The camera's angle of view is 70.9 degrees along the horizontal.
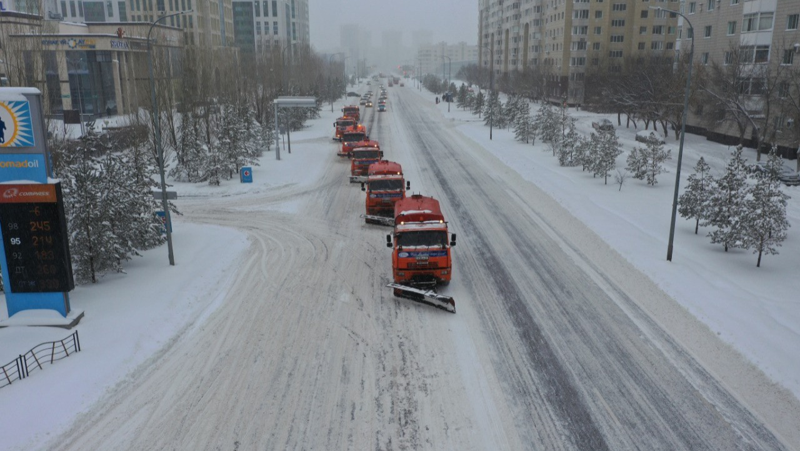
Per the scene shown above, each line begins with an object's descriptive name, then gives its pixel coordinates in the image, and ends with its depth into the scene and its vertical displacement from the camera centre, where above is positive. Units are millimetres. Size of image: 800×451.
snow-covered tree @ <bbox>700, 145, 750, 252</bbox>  19703 -3580
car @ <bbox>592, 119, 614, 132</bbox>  55869 -2701
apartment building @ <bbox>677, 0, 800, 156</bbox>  40188 +4416
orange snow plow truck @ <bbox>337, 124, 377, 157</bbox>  42312 -3070
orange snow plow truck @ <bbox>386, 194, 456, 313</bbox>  16312 -4543
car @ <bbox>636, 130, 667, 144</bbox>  48725 -3303
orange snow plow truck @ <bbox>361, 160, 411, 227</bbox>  24641 -4120
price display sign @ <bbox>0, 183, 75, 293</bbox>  14008 -3459
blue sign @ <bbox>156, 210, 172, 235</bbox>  19062 -4323
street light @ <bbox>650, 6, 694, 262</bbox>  18003 -3399
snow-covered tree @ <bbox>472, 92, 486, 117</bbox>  75994 -829
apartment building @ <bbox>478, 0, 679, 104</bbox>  88688 +9601
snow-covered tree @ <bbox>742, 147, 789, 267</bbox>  18266 -3841
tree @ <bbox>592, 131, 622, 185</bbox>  32469 -3242
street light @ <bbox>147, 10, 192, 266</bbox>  18141 -2865
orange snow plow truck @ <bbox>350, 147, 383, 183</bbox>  34281 -3673
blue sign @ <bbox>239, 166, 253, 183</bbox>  33031 -4419
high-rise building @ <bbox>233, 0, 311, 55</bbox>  150000 +20622
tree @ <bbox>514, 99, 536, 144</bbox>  48750 -2381
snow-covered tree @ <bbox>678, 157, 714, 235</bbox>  21844 -3780
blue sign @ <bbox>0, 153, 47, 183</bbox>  13891 -1666
